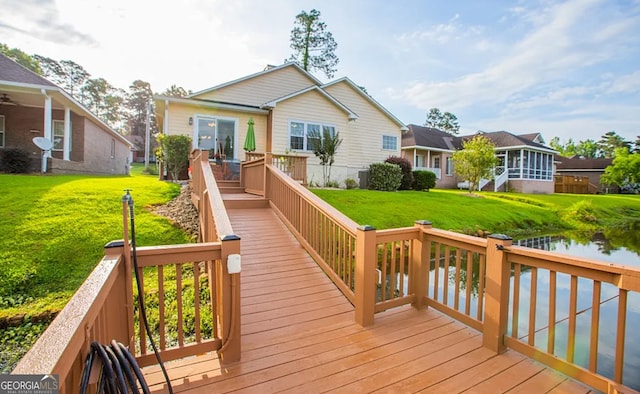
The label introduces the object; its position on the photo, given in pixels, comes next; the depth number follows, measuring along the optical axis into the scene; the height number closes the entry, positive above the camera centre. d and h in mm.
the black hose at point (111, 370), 1298 -857
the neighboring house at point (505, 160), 22625 +2406
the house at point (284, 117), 12445 +3017
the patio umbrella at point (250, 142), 11547 +1567
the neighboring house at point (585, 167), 37656 +3398
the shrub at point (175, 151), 11195 +1102
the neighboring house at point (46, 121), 10602 +2377
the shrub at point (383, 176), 14781 +556
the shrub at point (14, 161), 10516 +521
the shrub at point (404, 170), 15813 +949
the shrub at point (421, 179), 16781 +516
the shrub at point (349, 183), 14602 +153
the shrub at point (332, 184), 13806 +80
